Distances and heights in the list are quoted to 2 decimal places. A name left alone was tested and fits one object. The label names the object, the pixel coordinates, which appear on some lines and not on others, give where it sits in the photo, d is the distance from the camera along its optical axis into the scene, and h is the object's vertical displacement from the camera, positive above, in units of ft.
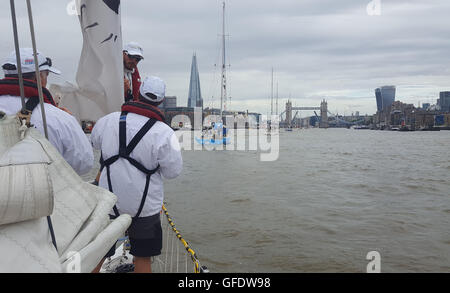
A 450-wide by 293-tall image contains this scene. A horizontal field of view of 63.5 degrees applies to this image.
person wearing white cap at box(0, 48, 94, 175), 7.88 +0.08
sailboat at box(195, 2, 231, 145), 147.33 -8.38
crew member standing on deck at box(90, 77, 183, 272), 9.98 -1.32
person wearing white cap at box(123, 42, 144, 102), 11.73 +1.45
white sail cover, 4.50 -1.44
